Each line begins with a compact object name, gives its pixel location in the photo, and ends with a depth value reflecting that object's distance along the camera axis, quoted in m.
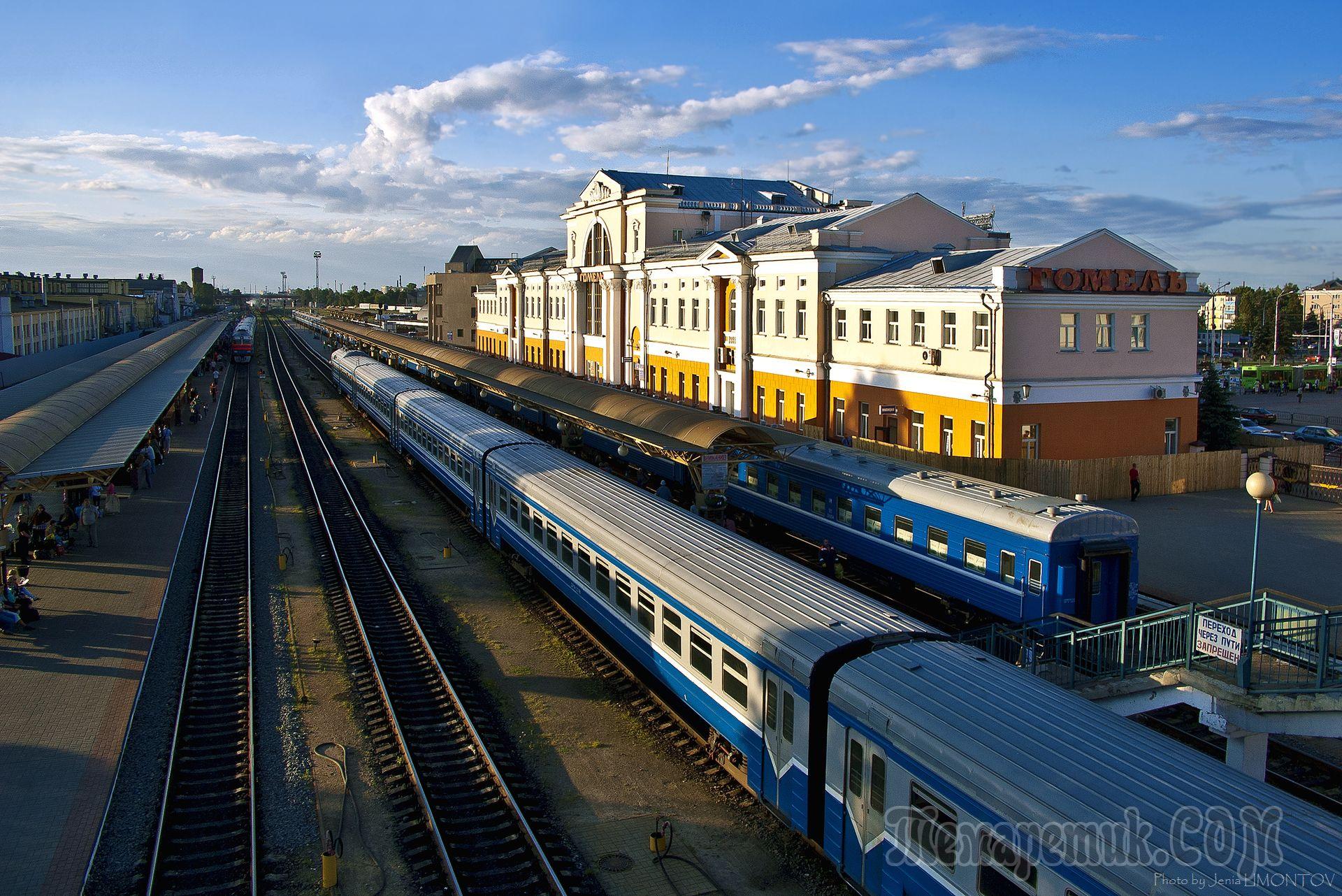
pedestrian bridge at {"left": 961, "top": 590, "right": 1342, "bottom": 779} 10.44
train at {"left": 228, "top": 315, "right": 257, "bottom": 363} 89.19
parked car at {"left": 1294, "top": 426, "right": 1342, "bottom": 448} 40.12
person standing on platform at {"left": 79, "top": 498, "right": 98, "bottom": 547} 23.52
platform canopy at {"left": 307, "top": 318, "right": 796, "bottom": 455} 22.20
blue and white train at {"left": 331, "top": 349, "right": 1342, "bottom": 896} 6.30
